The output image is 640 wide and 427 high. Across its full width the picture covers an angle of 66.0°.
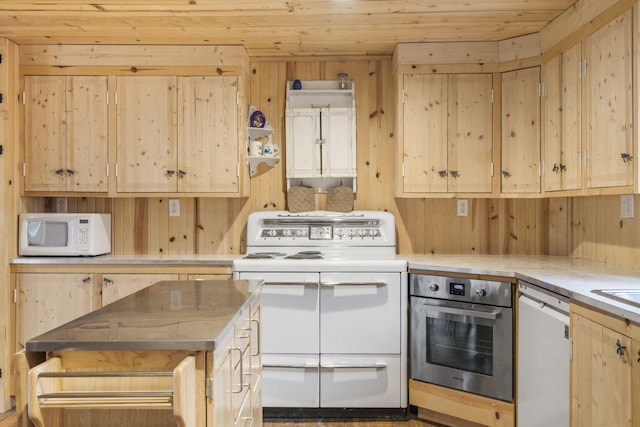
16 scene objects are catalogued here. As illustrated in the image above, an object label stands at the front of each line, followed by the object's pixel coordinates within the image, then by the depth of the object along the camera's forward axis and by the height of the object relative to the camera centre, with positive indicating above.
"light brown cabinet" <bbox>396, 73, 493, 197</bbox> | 3.18 +0.50
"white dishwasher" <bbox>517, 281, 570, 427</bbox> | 2.01 -0.65
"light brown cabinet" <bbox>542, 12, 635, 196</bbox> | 2.20 +0.48
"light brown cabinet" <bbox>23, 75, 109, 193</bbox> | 3.25 +0.52
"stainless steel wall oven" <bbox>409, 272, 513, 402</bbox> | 2.52 -0.67
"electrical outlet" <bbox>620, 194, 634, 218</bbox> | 2.58 +0.02
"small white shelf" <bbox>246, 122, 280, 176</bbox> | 3.52 +0.39
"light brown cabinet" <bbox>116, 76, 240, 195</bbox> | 3.25 +0.53
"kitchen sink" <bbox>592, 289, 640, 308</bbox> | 1.69 -0.31
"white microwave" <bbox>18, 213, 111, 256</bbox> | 3.13 -0.14
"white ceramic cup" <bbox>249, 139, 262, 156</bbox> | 3.51 +0.45
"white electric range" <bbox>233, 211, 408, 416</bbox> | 2.88 -0.72
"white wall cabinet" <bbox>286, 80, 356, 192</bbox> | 3.53 +0.50
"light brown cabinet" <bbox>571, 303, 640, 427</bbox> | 1.54 -0.55
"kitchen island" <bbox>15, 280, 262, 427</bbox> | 1.10 -0.38
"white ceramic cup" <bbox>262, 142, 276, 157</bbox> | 3.52 +0.44
